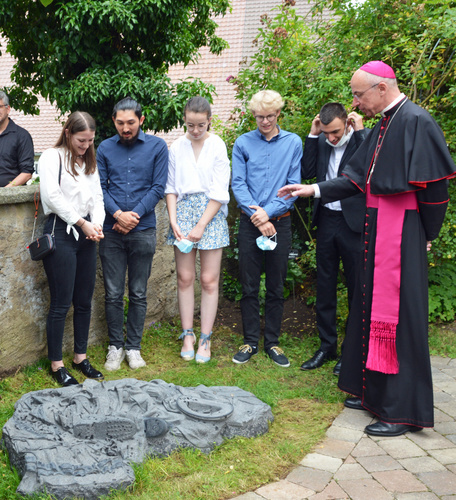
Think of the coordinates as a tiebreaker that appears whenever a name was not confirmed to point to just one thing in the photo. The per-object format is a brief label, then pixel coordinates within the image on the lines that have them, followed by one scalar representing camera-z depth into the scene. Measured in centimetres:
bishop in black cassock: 360
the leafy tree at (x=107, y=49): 664
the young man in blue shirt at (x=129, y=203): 458
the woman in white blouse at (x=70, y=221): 412
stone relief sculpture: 295
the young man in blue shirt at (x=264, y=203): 470
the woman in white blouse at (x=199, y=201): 474
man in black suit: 449
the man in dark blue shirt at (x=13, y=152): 503
